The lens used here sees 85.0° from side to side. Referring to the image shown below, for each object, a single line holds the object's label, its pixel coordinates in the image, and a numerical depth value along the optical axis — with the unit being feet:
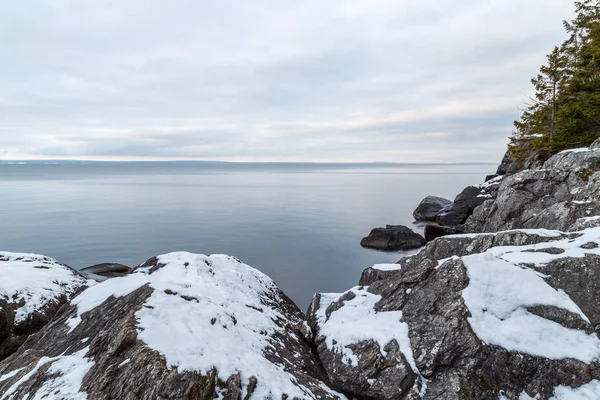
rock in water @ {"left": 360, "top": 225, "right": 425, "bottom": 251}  101.14
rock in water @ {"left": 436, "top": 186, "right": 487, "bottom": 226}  116.37
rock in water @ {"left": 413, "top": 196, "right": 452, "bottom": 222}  146.43
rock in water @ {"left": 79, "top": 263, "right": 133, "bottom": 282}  68.71
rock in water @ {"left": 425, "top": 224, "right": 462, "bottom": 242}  105.81
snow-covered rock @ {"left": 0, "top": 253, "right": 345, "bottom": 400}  19.47
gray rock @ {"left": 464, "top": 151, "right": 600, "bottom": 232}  66.69
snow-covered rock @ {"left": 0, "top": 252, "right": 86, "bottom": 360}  32.81
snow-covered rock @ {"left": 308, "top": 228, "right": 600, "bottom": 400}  21.57
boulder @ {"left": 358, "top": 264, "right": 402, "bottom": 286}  37.86
